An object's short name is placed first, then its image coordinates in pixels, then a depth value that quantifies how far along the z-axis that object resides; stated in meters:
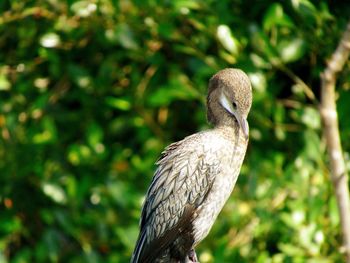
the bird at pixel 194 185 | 10.27
